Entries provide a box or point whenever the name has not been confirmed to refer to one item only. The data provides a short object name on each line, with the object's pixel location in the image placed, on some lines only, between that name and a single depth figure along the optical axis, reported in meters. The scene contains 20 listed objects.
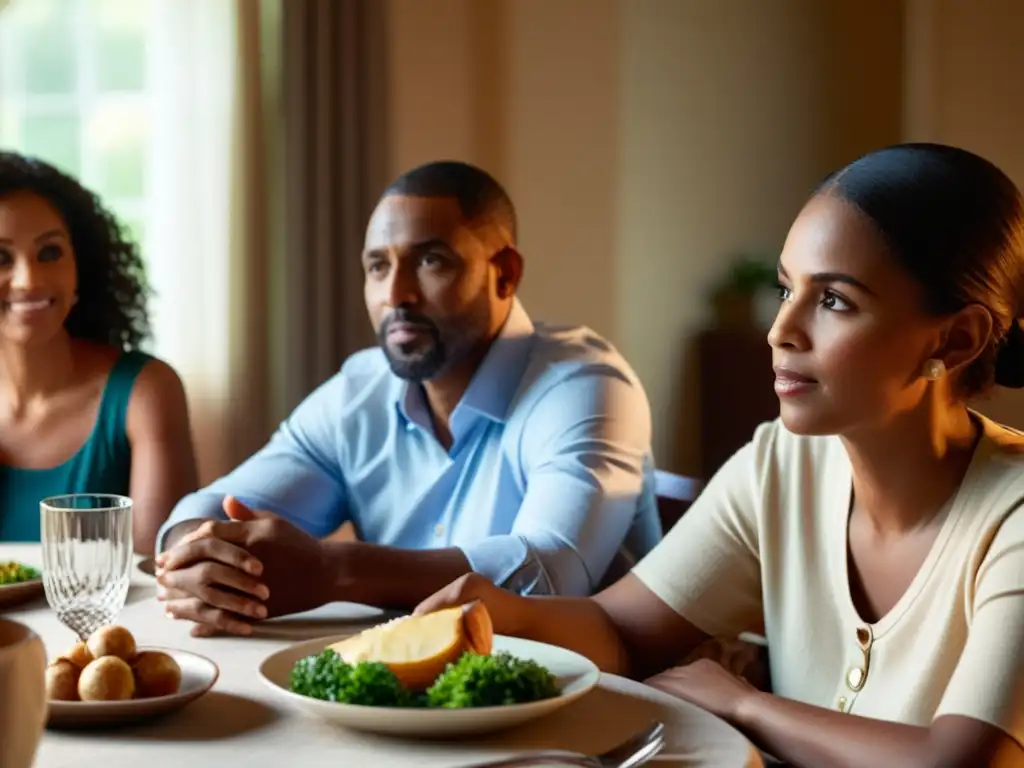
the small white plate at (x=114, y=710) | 1.70
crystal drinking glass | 1.85
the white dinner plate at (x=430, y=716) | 1.68
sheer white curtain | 4.16
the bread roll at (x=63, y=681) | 1.73
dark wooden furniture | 4.86
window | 4.33
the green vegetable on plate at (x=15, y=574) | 2.11
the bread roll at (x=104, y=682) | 1.72
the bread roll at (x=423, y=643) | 1.75
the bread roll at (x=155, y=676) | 1.75
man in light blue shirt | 2.43
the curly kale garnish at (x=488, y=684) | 1.69
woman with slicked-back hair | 1.82
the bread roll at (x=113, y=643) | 1.76
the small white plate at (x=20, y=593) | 2.08
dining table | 1.67
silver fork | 1.63
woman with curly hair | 2.77
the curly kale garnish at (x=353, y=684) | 1.70
